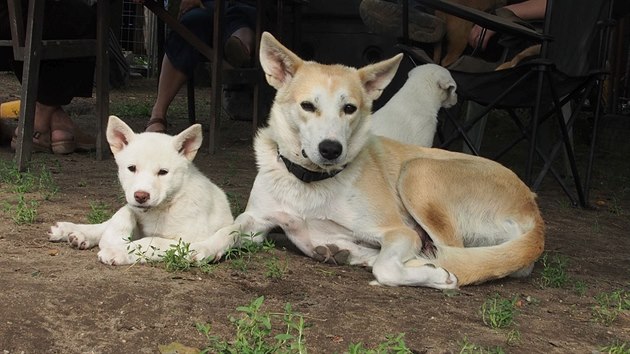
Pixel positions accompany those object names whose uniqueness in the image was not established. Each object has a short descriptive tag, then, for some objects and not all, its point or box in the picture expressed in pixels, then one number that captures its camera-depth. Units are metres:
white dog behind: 5.28
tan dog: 3.34
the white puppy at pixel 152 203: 3.24
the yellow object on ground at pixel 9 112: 7.20
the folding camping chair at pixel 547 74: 4.91
